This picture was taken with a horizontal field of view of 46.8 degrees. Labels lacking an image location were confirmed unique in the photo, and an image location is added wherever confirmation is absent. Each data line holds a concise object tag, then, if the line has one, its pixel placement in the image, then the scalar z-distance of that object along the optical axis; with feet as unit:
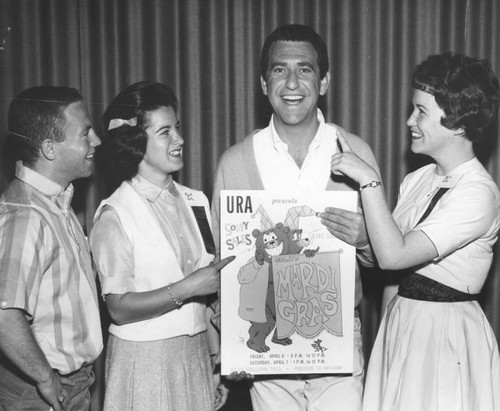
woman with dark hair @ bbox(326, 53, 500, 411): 5.82
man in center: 6.57
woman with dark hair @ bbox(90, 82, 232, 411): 5.86
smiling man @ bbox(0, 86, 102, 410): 5.18
